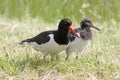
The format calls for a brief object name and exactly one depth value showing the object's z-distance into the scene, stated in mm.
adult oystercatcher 11742
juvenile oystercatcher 12242
